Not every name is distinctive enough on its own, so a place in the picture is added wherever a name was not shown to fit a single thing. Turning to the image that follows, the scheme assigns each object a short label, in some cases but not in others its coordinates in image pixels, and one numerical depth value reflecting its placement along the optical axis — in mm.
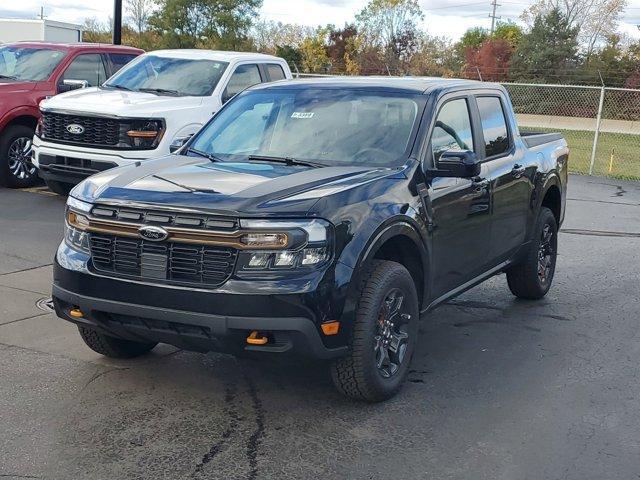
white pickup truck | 10359
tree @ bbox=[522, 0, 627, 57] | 51844
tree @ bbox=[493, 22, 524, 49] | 63584
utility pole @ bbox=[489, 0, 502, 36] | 81056
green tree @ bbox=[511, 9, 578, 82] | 42816
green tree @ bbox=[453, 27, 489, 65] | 50400
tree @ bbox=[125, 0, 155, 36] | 52500
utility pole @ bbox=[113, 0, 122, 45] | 17891
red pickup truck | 12016
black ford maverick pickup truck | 4375
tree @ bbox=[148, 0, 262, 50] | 48875
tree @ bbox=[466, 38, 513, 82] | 42875
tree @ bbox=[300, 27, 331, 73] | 48238
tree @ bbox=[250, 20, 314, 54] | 55694
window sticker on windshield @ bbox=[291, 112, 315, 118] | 5828
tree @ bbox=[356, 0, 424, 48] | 50656
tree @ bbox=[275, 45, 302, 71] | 46531
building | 25078
